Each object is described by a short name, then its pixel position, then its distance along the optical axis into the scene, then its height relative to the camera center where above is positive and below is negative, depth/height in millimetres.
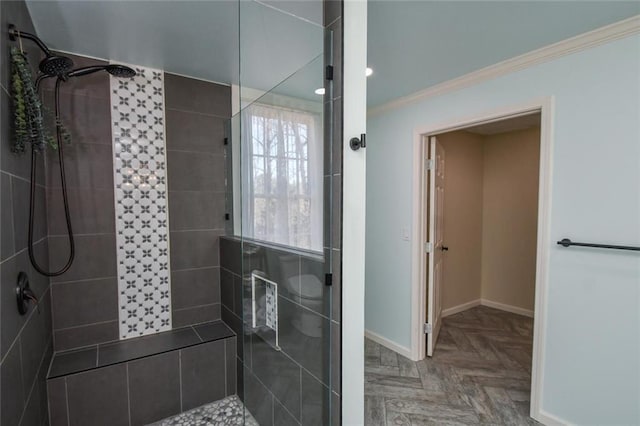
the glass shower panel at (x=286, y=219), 1359 -98
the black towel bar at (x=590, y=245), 1601 -250
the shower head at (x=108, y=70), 1851 +777
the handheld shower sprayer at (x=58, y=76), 1485 +694
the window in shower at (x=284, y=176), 1387 +115
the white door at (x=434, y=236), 2730 -334
